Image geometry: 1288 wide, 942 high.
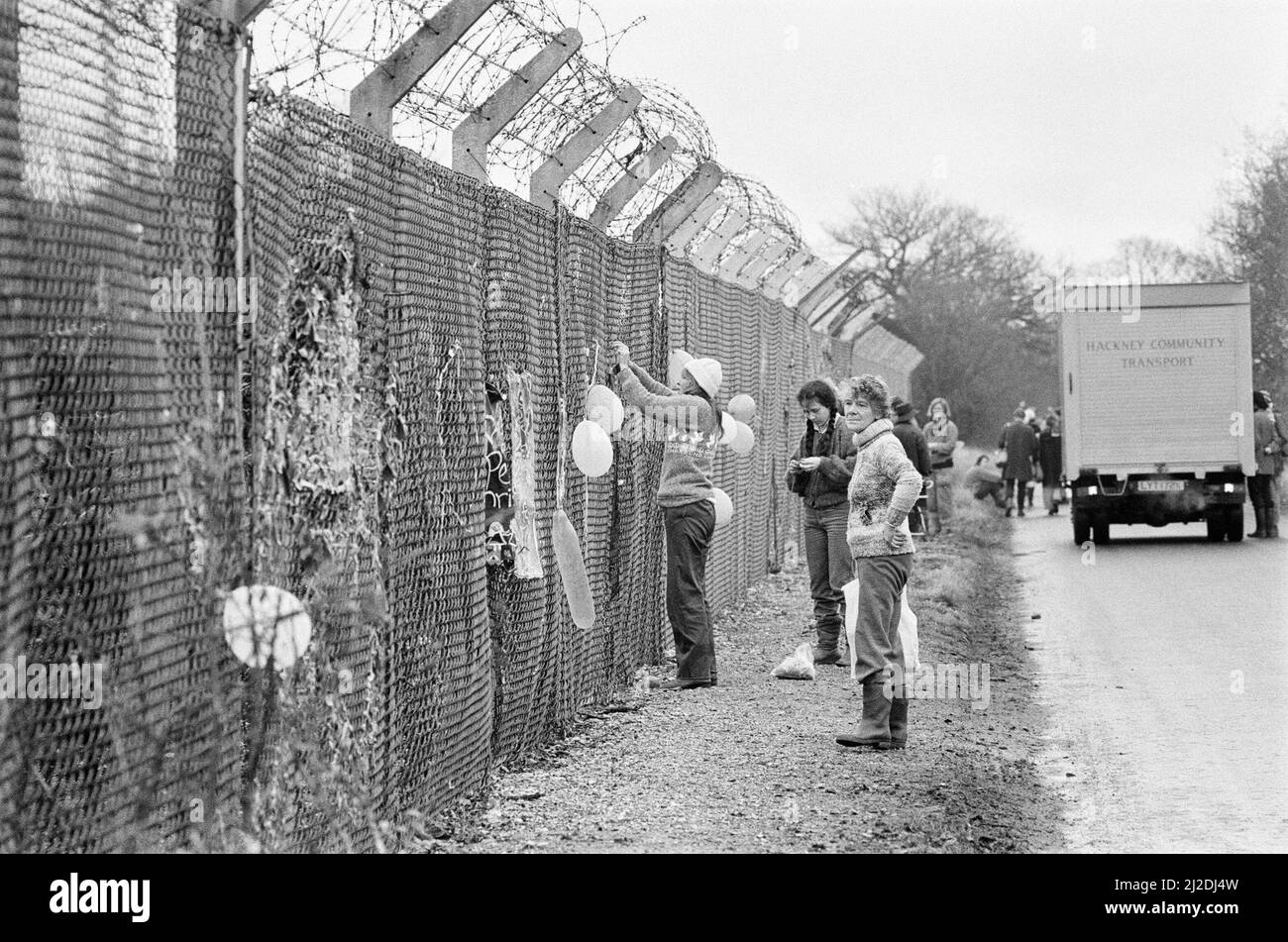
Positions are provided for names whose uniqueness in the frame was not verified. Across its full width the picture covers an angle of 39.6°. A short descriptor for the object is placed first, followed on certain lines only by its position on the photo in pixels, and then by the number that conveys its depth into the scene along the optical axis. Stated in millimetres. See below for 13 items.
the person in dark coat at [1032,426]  31222
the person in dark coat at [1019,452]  29688
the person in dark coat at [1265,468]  22542
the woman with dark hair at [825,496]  10719
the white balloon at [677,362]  10078
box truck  22469
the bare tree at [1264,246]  34969
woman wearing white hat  9625
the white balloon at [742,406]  12453
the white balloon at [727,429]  10424
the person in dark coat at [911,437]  17453
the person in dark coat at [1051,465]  31016
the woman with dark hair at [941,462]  23516
